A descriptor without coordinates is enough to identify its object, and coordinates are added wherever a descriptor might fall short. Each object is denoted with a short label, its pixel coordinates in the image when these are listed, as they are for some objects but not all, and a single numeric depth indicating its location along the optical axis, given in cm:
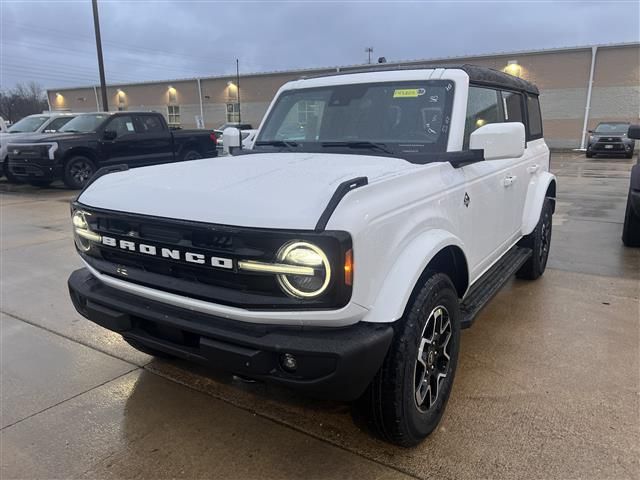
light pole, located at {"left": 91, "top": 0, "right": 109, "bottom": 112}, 1830
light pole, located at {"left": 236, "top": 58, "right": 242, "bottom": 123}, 3582
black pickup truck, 1154
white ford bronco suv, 197
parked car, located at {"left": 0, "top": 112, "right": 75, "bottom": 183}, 1296
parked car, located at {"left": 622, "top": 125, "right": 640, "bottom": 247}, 538
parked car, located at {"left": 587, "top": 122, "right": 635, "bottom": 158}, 2070
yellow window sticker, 325
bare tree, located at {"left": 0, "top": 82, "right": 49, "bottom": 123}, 5516
